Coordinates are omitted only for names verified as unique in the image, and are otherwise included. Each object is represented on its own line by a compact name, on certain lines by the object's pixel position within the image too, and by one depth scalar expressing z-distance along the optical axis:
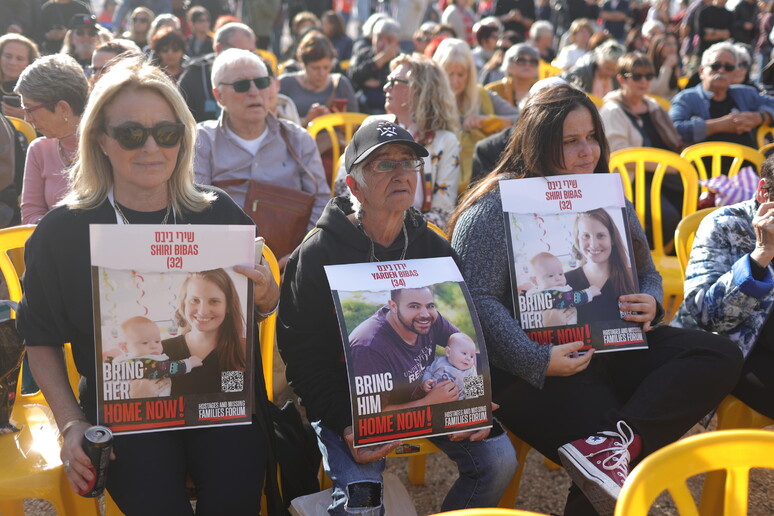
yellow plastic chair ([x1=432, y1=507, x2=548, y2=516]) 1.34
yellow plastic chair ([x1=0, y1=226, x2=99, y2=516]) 2.21
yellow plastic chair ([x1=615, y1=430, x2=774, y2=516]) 1.48
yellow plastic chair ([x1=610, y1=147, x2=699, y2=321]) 4.26
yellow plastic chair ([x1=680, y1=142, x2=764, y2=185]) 4.75
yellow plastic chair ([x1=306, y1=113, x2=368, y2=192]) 5.08
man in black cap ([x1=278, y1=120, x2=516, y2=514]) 2.30
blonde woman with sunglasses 2.13
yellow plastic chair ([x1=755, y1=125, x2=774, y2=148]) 6.01
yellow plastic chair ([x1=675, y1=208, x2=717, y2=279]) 3.29
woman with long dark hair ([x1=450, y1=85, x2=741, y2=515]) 2.40
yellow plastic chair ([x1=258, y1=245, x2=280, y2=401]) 2.64
